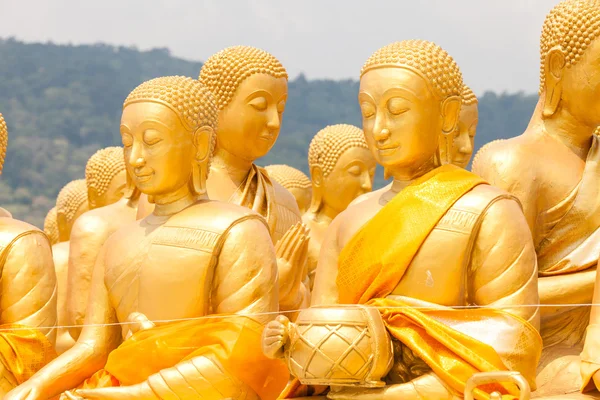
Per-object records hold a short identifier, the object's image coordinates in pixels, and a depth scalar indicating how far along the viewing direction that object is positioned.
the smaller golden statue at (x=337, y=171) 17.77
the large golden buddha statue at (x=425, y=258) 9.62
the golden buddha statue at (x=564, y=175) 11.49
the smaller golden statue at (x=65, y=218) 17.79
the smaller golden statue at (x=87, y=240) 15.59
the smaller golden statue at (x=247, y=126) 13.35
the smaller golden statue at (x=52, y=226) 20.88
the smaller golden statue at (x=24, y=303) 11.87
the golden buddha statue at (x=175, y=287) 10.49
